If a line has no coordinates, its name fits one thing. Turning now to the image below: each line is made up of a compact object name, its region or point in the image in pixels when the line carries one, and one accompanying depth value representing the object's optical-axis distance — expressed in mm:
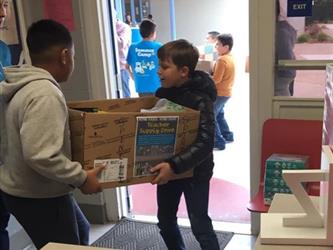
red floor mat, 2979
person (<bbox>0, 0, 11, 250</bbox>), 1873
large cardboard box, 1516
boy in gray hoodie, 1369
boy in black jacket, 1737
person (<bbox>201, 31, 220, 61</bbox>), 5754
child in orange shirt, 4289
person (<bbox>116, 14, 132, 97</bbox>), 4441
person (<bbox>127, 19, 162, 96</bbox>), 4188
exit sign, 2178
